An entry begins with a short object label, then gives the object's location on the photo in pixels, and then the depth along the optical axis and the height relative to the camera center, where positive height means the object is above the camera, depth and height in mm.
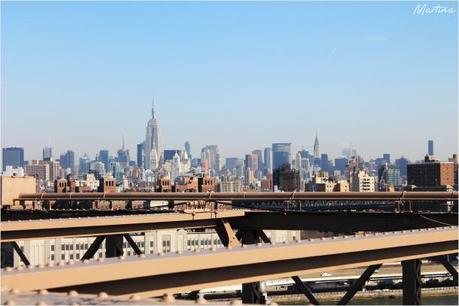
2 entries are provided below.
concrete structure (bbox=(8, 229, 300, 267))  73225 -5538
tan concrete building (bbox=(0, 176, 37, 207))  39562 -278
